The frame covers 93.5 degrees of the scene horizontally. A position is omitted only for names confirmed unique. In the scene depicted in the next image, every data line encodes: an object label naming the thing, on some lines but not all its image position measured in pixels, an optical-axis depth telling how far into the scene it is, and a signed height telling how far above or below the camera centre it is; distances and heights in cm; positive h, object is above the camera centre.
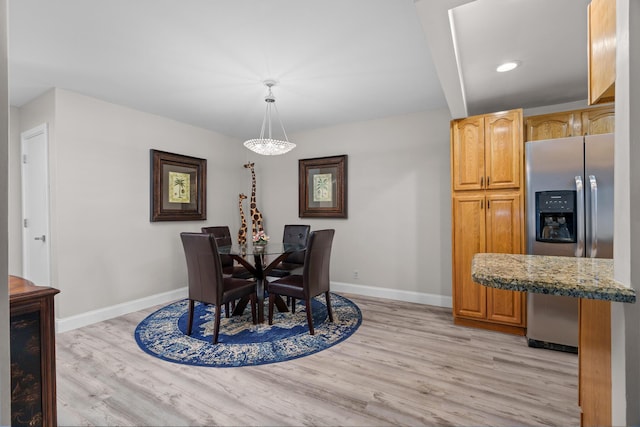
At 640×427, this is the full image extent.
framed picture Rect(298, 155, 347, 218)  433 +36
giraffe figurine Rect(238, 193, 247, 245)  464 -22
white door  308 +8
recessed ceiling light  234 +114
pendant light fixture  313 +70
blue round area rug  241 -115
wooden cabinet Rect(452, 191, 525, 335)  282 -36
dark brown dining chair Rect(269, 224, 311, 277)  368 -55
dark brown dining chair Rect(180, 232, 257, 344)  258 -58
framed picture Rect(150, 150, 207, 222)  380 +35
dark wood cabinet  121 -59
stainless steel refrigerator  234 -1
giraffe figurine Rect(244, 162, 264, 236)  466 +5
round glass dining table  302 -52
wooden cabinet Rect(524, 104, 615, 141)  261 +79
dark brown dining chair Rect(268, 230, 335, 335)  279 -68
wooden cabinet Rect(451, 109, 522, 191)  282 +58
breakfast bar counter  93 -26
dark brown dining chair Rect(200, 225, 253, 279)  353 -62
